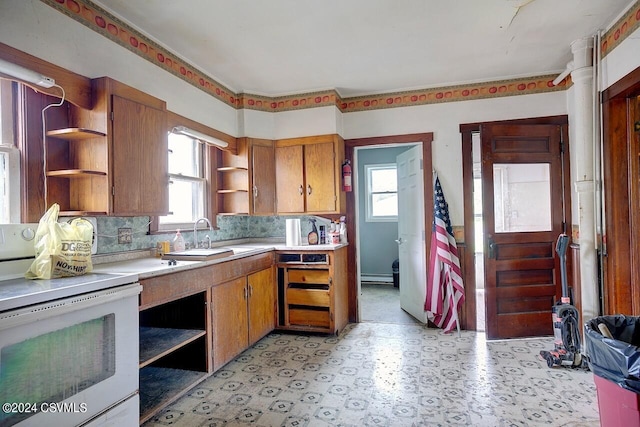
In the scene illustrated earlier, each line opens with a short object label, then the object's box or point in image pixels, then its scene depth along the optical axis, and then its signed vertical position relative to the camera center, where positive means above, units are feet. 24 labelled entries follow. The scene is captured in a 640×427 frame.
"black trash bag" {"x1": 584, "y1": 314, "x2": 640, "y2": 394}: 4.99 -2.28
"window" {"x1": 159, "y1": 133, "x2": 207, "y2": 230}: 10.25 +1.21
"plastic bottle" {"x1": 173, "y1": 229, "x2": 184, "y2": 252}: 9.62 -0.66
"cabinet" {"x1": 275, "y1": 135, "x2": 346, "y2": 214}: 12.32 +1.57
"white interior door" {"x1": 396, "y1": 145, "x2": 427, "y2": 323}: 12.69 -0.74
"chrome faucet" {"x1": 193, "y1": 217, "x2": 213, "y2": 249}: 10.13 -0.55
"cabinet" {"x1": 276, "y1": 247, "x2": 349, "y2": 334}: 11.38 -2.53
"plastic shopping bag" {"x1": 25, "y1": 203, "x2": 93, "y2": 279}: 5.65 -0.44
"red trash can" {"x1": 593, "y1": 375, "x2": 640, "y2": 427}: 4.97 -3.02
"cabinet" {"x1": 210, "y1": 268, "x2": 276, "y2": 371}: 8.61 -2.72
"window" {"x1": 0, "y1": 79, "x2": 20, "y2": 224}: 6.15 +1.14
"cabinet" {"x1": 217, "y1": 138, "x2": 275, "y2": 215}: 12.18 +1.41
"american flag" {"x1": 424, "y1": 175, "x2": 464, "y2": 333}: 11.57 -2.09
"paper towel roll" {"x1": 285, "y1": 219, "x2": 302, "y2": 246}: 12.15 -0.56
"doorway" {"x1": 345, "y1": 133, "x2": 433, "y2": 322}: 12.95 -0.42
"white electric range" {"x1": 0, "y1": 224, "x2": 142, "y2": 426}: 4.33 -1.79
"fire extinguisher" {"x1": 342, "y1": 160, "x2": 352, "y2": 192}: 12.65 +1.42
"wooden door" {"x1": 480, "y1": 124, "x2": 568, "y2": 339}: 11.00 -0.70
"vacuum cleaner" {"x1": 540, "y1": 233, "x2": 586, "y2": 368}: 8.83 -3.36
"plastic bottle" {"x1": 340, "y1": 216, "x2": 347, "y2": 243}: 12.85 -0.49
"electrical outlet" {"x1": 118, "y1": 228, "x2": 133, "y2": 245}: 8.23 -0.36
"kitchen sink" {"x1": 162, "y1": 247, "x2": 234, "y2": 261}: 8.26 -0.89
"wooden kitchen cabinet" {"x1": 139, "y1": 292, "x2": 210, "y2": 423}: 7.39 -2.76
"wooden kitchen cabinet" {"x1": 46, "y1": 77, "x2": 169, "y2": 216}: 6.88 +1.39
